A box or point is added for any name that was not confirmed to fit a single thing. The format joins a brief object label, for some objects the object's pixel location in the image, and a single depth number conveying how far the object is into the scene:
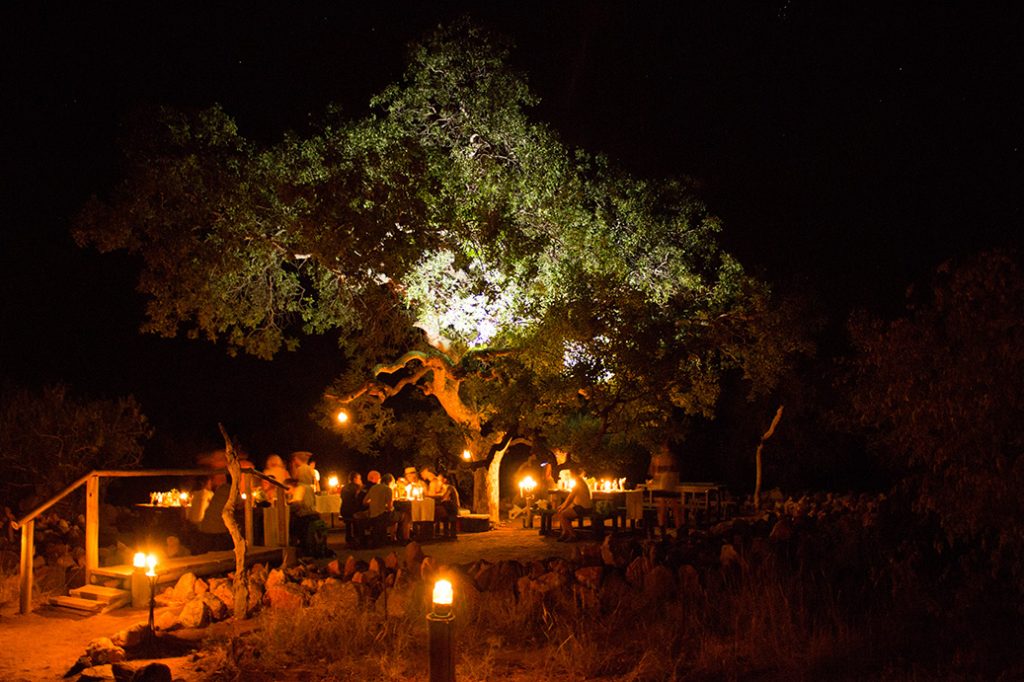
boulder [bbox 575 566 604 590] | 8.47
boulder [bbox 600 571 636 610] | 8.14
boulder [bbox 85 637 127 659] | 7.39
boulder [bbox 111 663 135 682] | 6.44
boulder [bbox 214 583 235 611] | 8.96
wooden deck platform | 10.37
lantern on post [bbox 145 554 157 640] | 7.97
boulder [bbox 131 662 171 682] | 6.19
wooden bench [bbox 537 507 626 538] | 15.09
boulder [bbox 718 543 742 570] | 8.96
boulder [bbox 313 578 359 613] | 8.26
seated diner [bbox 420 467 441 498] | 16.27
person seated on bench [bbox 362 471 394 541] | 14.29
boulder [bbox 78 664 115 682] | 6.56
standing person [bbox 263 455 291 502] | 14.66
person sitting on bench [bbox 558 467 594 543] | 14.88
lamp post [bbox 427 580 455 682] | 5.79
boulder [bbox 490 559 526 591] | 8.81
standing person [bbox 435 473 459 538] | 15.47
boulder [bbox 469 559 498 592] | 8.87
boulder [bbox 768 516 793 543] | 10.30
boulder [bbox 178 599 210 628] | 8.59
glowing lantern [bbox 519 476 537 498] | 18.00
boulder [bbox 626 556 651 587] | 8.59
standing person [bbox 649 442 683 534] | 15.99
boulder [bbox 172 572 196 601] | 9.41
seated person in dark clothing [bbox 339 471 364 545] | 14.38
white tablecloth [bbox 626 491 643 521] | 16.19
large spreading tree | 13.84
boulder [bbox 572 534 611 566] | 9.32
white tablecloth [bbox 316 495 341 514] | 17.08
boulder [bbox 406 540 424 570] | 9.75
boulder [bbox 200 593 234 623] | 8.77
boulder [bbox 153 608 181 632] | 8.55
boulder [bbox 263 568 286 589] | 8.97
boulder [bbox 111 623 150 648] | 7.74
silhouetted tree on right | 6.48
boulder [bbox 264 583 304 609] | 8.59
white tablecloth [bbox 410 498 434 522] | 15.41
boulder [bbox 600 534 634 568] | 9.33
